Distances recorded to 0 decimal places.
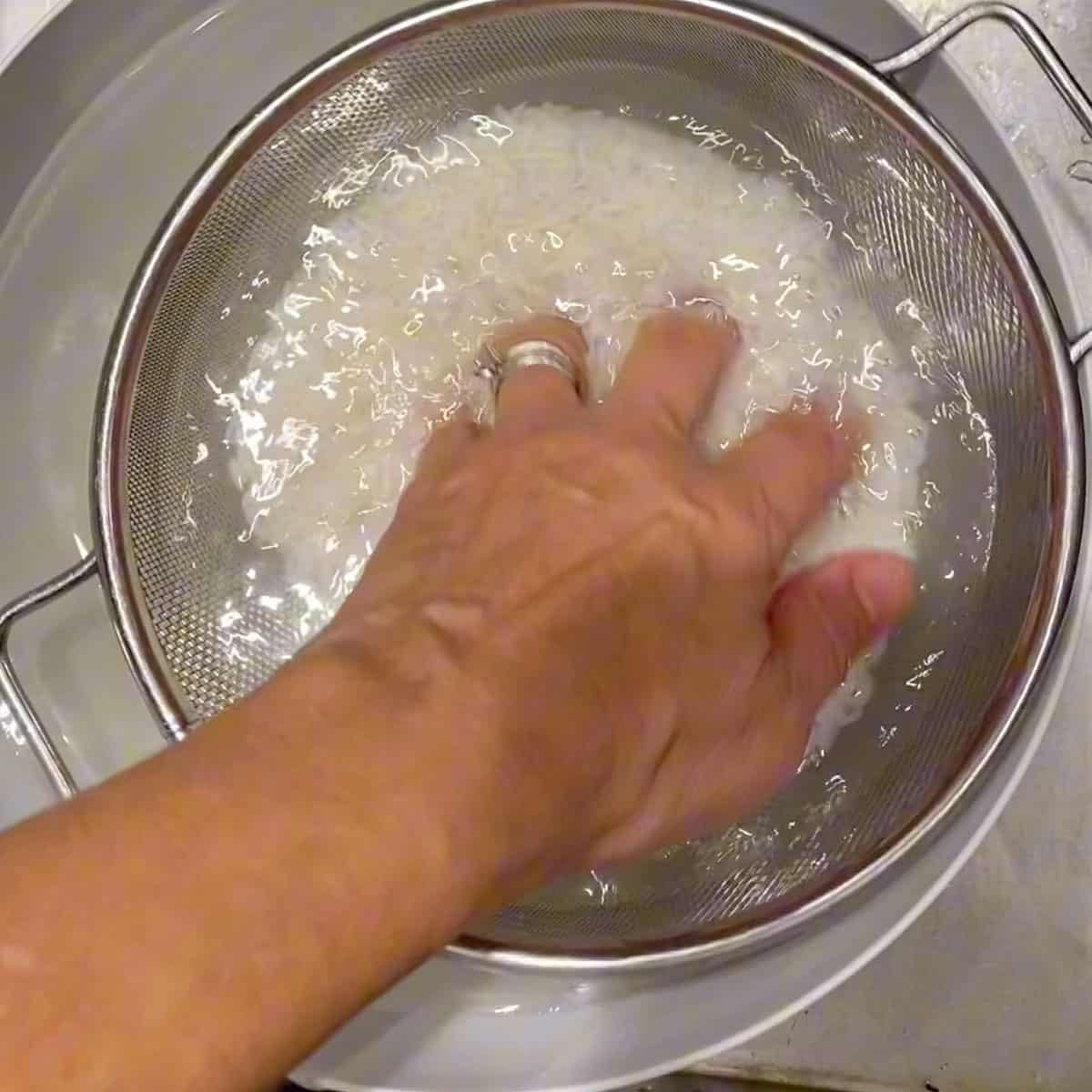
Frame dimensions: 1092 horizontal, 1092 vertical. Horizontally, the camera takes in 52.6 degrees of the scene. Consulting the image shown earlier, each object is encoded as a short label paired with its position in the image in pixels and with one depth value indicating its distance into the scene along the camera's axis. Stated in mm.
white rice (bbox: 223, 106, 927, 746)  658
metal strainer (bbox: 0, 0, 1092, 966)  556
